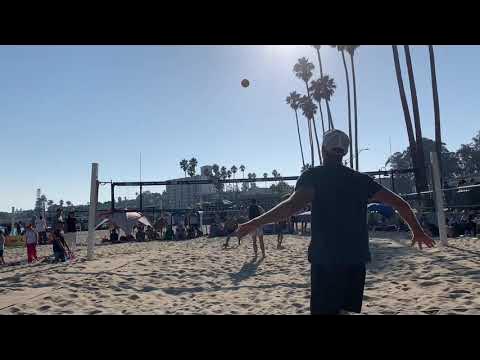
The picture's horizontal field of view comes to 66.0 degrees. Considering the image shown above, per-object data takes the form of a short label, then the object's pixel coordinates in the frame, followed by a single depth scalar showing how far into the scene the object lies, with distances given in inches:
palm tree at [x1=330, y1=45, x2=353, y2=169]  1149.7
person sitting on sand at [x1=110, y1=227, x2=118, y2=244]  670.5
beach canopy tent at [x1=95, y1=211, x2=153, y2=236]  733.3
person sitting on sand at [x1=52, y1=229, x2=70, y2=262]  366.6
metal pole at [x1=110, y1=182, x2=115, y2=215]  526.6
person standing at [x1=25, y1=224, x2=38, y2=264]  392.5
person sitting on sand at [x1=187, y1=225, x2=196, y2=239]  672.4
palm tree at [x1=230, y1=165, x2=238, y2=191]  4116.6
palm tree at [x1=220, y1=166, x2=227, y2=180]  3988.4
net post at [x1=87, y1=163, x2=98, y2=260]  361.4
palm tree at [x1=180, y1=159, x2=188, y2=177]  3437.5
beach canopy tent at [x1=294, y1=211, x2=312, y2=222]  669.0
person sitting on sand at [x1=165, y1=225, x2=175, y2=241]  666.2
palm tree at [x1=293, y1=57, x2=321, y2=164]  1536.7
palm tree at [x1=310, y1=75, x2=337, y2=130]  1446.9
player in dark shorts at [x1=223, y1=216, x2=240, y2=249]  608.9
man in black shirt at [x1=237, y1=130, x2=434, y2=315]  75.4
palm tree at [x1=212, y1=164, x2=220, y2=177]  3959.2
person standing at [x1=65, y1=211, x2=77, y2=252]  441.1
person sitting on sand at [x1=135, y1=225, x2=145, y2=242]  675.4
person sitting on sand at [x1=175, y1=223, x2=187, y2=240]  663.1
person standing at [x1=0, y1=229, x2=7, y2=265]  400.8
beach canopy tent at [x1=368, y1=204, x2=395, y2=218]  594.8
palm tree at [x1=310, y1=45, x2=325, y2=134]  1374.0
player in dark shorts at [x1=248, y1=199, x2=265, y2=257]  384.8
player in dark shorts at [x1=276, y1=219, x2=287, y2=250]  429.4
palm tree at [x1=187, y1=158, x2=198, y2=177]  3410.4
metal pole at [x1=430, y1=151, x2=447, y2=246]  342.0
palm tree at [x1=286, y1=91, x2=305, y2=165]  1727.4
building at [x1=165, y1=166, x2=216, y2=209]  4422.2
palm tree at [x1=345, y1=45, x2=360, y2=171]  1127.0
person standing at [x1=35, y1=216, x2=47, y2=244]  640.0
